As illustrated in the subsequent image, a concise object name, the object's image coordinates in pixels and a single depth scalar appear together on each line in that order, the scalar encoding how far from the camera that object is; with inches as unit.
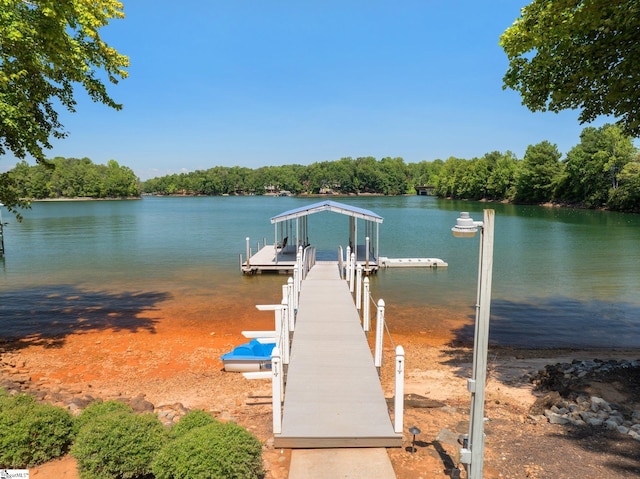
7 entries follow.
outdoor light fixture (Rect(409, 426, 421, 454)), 208.1
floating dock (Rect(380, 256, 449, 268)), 978.7
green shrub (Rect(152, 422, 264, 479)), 154.1
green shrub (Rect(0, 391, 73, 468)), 177.5
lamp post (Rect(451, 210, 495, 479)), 163.0
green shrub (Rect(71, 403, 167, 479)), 164.2
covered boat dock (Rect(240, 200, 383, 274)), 874.1
